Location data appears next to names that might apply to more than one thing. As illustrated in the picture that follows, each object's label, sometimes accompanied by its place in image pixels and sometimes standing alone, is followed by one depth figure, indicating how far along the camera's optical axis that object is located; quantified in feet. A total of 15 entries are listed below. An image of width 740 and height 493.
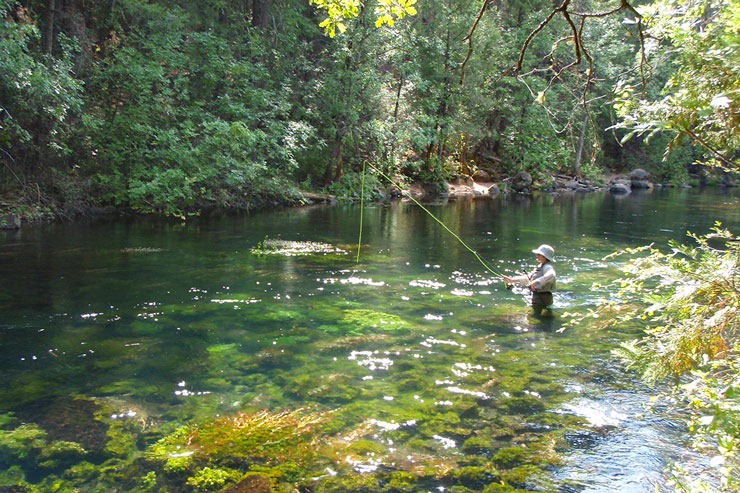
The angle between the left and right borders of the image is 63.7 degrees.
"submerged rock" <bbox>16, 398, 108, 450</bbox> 17.07
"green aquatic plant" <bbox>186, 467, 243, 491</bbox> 14.96
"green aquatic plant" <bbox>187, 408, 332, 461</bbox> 16.62
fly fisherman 31.04
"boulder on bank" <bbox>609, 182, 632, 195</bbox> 129.02
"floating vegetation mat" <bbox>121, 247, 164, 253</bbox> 45.25
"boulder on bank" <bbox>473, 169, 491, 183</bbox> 130.00
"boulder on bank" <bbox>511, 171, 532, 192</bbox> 128.16
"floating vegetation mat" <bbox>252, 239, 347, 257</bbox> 47.14
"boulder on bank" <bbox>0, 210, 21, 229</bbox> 53.57
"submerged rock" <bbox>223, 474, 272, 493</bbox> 14.83
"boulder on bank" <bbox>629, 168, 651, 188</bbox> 141.90
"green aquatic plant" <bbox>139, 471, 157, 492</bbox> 14.80
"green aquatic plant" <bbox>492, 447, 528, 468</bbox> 16.28
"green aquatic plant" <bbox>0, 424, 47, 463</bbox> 16.08
